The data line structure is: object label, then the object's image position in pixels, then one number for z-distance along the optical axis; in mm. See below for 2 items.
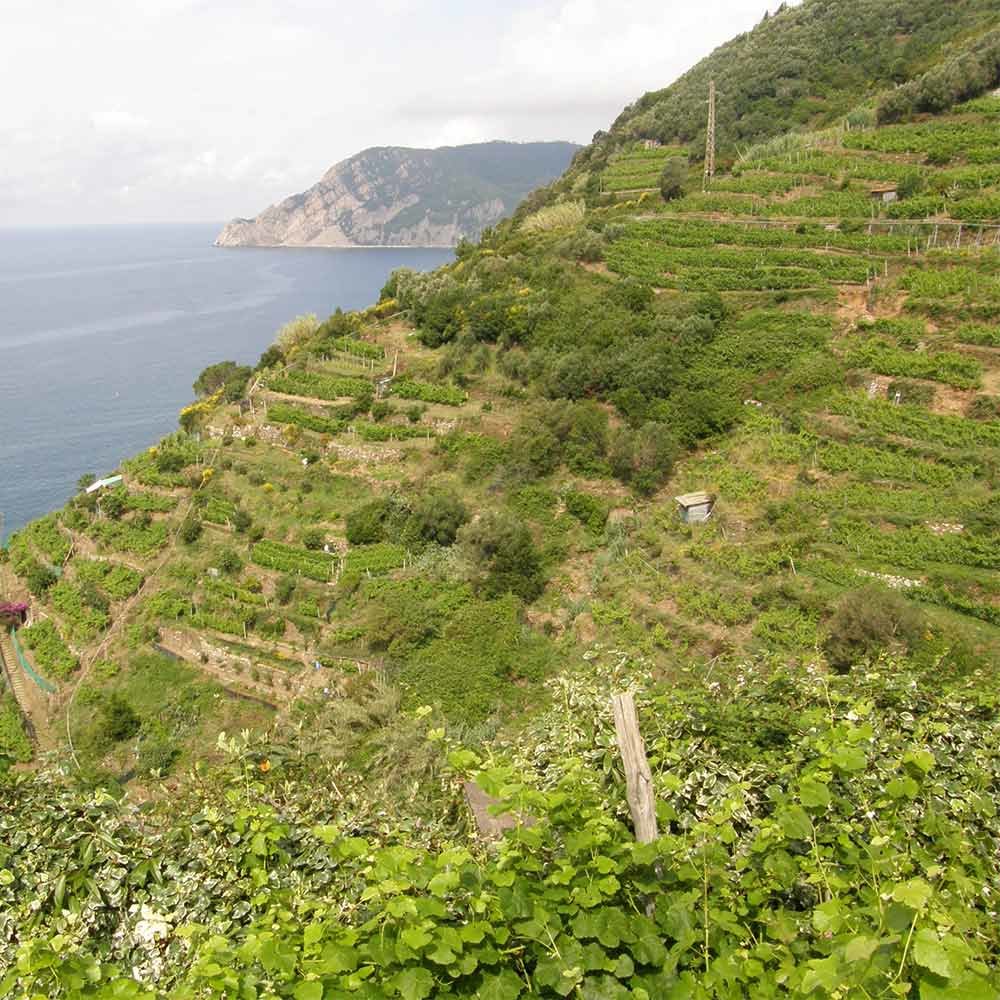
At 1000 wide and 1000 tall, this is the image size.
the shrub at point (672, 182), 39156
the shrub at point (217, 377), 42625
